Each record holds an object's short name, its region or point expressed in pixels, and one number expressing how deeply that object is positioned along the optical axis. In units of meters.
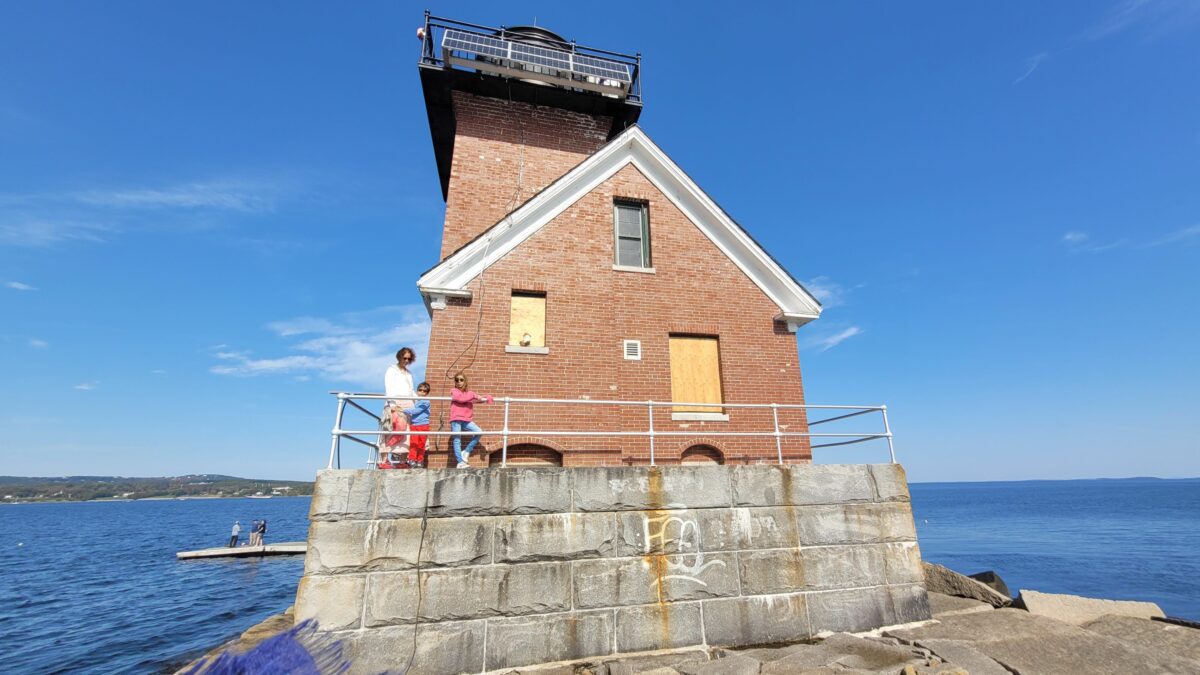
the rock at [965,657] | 5.95
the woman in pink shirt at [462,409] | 7.61
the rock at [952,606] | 8.26
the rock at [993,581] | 12.96
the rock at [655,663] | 6.04
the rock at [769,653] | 6.40
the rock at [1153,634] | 6.83
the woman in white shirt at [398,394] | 7.79
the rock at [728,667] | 5.82
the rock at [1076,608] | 8.13
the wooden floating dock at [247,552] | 29.50
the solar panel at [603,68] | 14.11
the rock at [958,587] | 9.23
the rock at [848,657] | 6.02
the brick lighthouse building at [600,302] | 9.49
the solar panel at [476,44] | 12.91
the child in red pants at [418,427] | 7.86
